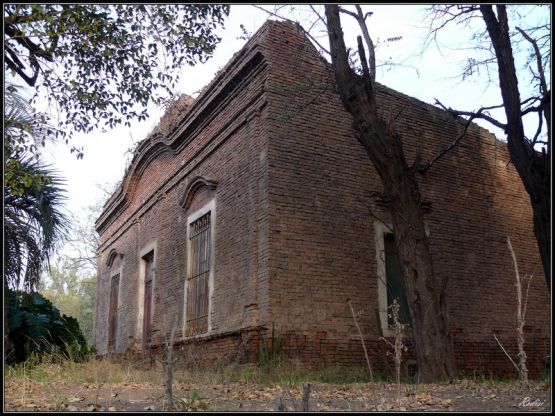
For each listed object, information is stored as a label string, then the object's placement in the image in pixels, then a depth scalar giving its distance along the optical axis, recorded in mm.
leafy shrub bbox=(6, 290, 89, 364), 10383
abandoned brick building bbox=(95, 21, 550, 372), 10273
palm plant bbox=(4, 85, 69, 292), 8508
